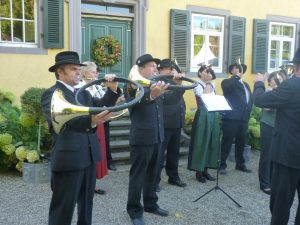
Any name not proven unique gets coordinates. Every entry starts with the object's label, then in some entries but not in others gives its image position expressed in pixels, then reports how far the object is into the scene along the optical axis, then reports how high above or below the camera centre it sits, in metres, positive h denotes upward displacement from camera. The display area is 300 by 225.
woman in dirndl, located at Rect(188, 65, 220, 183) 5.91 -1.20
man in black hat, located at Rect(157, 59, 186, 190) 5.38 -1.00
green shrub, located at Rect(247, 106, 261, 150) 8.15 -1.52
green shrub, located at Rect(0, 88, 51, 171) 5.61 -1.19
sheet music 5.11 -0.55
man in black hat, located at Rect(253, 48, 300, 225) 3.42 -0.74
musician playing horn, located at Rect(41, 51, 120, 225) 3.10 -0.79
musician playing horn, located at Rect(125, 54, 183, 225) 4.12 -0.85
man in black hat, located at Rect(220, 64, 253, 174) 6.41 -0.80
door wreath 8.20 +0.23
